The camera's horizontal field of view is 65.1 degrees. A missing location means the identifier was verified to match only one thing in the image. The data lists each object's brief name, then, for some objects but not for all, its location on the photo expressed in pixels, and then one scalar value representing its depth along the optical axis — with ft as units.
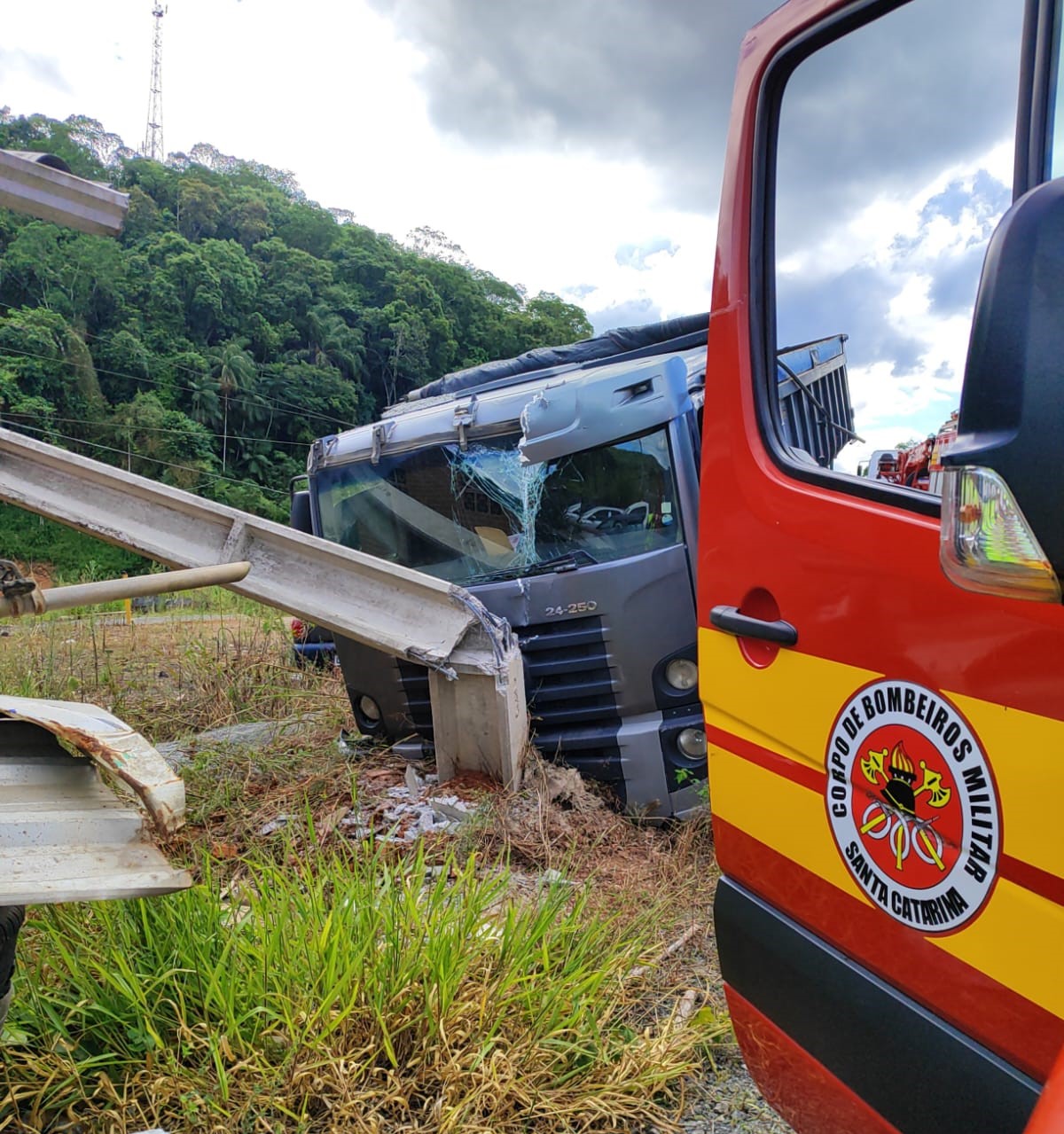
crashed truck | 13.16
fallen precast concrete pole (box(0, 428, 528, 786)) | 12.96
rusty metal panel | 4.15
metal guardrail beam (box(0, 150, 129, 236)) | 7.86
